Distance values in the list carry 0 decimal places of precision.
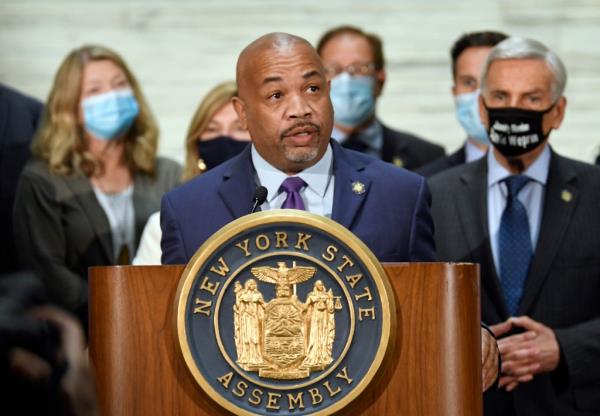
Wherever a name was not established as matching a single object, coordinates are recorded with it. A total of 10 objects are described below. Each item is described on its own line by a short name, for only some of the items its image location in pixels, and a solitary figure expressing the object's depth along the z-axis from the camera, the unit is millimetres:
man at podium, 5633
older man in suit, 7871
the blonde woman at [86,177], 9727
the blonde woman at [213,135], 9312
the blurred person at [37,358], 2740
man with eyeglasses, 10453
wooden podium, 4777
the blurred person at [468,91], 9961
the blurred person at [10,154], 10242
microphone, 5242
